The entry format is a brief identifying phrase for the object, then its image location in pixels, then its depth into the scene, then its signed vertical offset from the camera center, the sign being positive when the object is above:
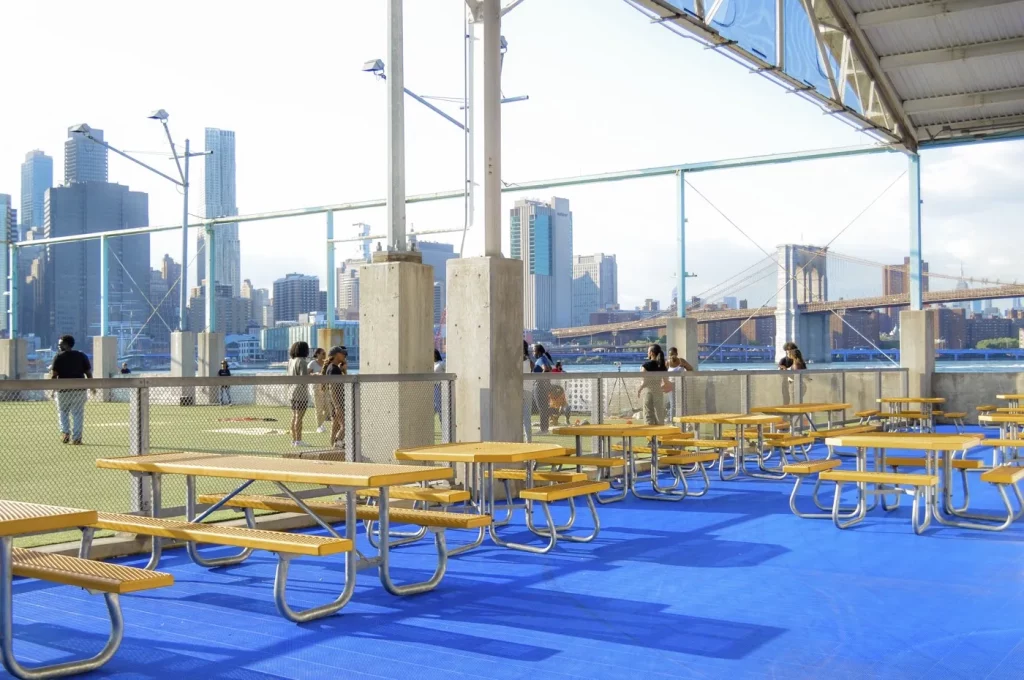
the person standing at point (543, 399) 11.43 -0.38
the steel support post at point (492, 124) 10.36 +2.41
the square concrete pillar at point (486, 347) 9.98 +0.17
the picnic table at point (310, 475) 5.60 -0.61
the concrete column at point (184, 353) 35.00 +0.47
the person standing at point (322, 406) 8.99 -0.35
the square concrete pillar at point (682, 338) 22.75 +0.54
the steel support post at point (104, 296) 40.69 +2.80
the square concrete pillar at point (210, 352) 36.16 +0.51
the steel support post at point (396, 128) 10.16 +2.31
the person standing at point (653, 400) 13.41 -0.48
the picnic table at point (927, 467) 8.51 -0.94
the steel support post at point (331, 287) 30.41 +2.34
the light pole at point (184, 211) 32.56 +4.98
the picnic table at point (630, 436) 10.36 -0.78
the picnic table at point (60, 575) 4.29 -0.89
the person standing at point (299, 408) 9.04 -0.37
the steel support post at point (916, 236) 21.00 +2.54
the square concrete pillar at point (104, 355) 41.03 +0.51
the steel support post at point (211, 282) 36.56 +3.02
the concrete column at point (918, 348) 21.70 +0.27
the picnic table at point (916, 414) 18.20 -0.94
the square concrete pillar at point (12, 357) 44.12 +0.49
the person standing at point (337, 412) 8.86 -0.39
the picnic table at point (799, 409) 13.97 -0.65
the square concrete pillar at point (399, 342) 9.26 +0.22
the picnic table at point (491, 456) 7.20 -0.63
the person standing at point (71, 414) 7.85 -0.38
